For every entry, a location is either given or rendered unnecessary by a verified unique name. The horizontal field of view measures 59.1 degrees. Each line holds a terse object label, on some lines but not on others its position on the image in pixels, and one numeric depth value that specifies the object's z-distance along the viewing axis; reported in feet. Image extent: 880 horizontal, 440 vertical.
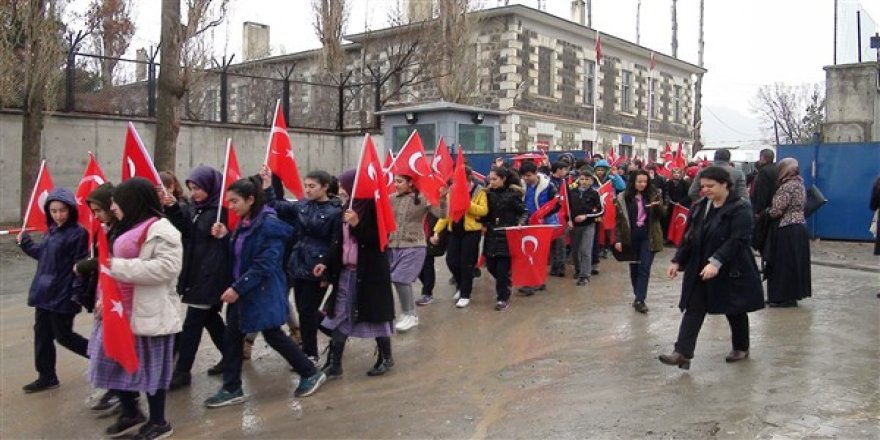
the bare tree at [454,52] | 85.97
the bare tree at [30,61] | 43.29
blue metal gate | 47.75
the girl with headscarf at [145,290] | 14.98
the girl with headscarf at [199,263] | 18.38
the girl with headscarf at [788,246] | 27.78
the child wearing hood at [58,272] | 18.08
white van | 87.64
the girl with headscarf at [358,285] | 19.39
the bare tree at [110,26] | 86.17
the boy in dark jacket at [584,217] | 33.73
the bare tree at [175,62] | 47.44
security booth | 55.72
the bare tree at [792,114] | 190.80
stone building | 88.33
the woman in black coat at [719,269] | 19.74
